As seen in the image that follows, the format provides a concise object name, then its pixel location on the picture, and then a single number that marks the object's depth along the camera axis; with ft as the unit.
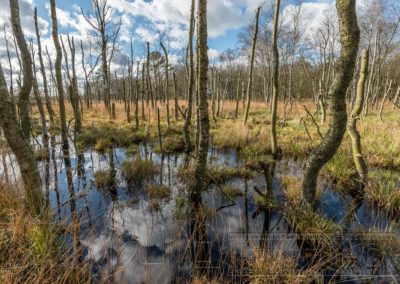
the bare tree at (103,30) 40.85
